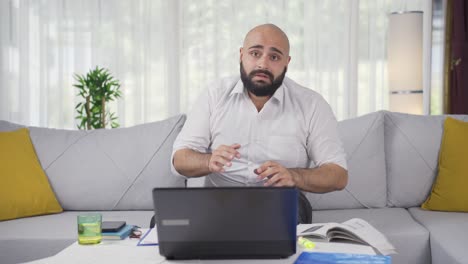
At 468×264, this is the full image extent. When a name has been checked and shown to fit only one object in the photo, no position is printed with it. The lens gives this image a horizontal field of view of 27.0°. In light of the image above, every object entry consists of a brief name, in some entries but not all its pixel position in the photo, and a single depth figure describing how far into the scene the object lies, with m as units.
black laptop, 2.32
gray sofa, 3.65
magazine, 2.50
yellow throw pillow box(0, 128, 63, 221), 3.55
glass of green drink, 2.56
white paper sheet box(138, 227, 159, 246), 2.54
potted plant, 4.74
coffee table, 2.39
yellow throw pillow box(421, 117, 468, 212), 3.53
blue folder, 2.34
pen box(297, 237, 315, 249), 2.48
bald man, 3.25
